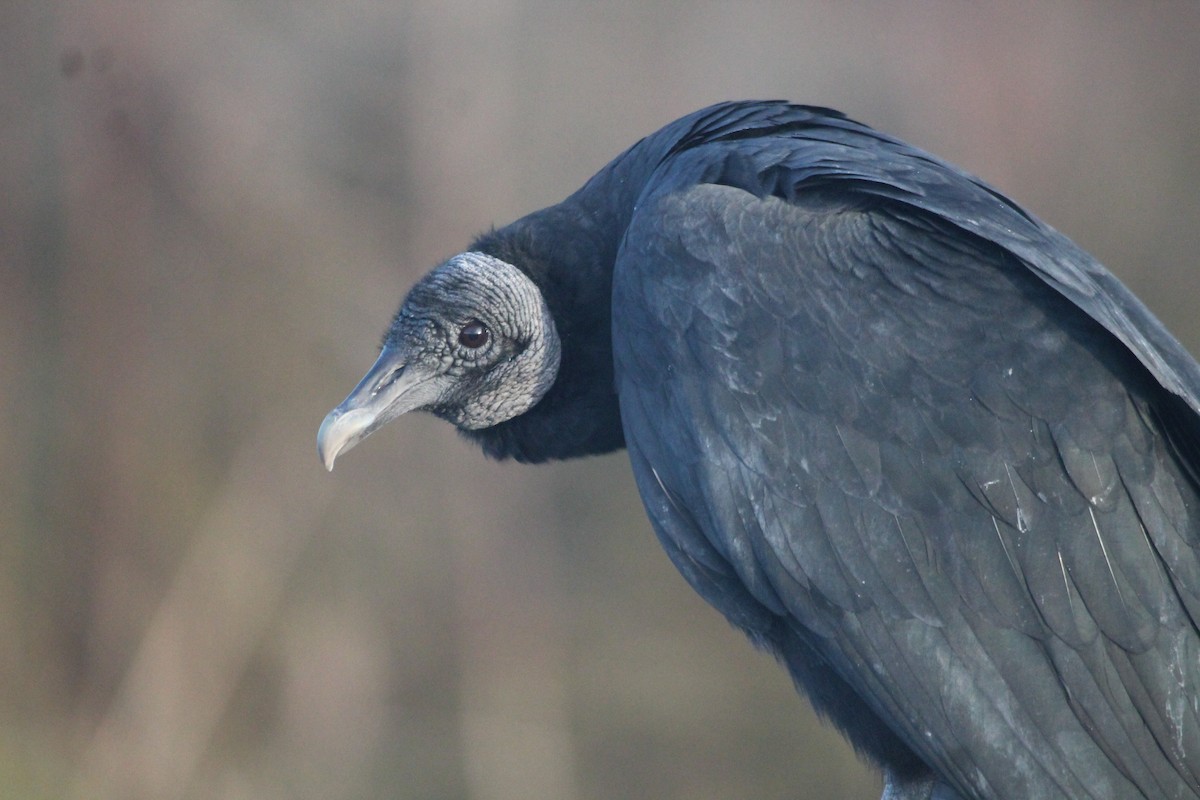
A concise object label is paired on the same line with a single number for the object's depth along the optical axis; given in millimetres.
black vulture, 7464
